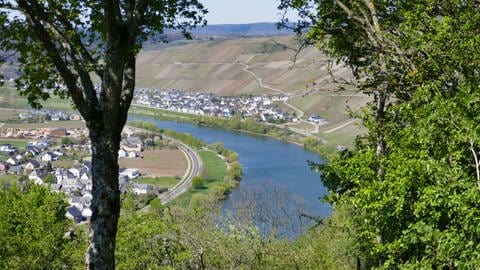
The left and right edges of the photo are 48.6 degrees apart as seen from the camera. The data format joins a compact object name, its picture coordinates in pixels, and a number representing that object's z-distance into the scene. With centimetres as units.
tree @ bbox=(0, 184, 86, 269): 1281
